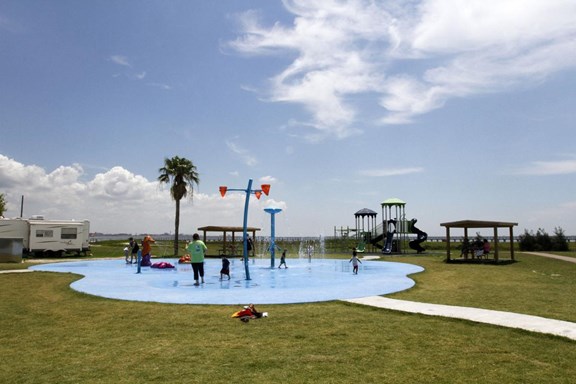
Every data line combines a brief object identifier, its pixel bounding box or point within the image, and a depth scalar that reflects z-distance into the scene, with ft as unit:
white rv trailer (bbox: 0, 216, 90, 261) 110.93
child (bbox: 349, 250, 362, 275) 72.13
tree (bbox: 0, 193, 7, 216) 174.83
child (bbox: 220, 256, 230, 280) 60.18
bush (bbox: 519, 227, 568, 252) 137.59
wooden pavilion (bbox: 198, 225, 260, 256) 122.08
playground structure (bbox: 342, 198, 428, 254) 134.10
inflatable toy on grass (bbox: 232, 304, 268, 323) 30.97
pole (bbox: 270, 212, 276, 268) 88.48
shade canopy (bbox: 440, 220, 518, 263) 88.89
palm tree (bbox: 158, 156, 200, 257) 134.31
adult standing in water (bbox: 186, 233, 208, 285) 55.21
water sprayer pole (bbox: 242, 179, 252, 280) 65.11
